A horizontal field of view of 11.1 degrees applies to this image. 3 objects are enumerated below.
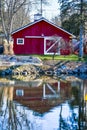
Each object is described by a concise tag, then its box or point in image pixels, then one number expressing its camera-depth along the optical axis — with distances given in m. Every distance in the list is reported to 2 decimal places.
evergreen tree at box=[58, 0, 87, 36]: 46.38
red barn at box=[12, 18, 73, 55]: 49.50
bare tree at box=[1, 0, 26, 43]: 52.91
